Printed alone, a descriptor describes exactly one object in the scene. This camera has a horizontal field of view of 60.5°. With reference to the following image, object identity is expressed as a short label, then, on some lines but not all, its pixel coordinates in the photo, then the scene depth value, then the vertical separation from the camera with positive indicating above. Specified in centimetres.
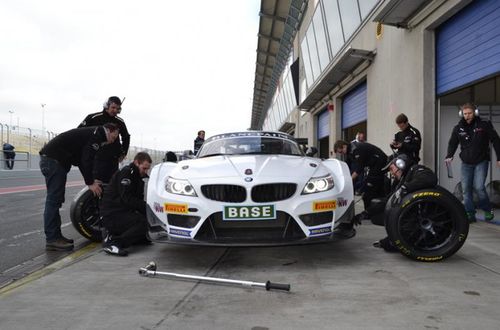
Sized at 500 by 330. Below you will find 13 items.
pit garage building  643 +206
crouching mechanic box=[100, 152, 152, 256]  432 -43
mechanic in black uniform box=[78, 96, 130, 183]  486 +33
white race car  354 -31
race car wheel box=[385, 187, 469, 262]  370 -50
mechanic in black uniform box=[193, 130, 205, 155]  1092 +74
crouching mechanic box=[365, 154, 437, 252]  380 -12
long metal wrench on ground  298 -83
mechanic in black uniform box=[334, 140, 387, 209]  639 +5
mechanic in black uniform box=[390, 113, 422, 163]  675 +44
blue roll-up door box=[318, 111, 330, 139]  1700 +183
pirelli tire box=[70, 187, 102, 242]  479 -54
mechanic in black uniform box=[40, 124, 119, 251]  456 +3
